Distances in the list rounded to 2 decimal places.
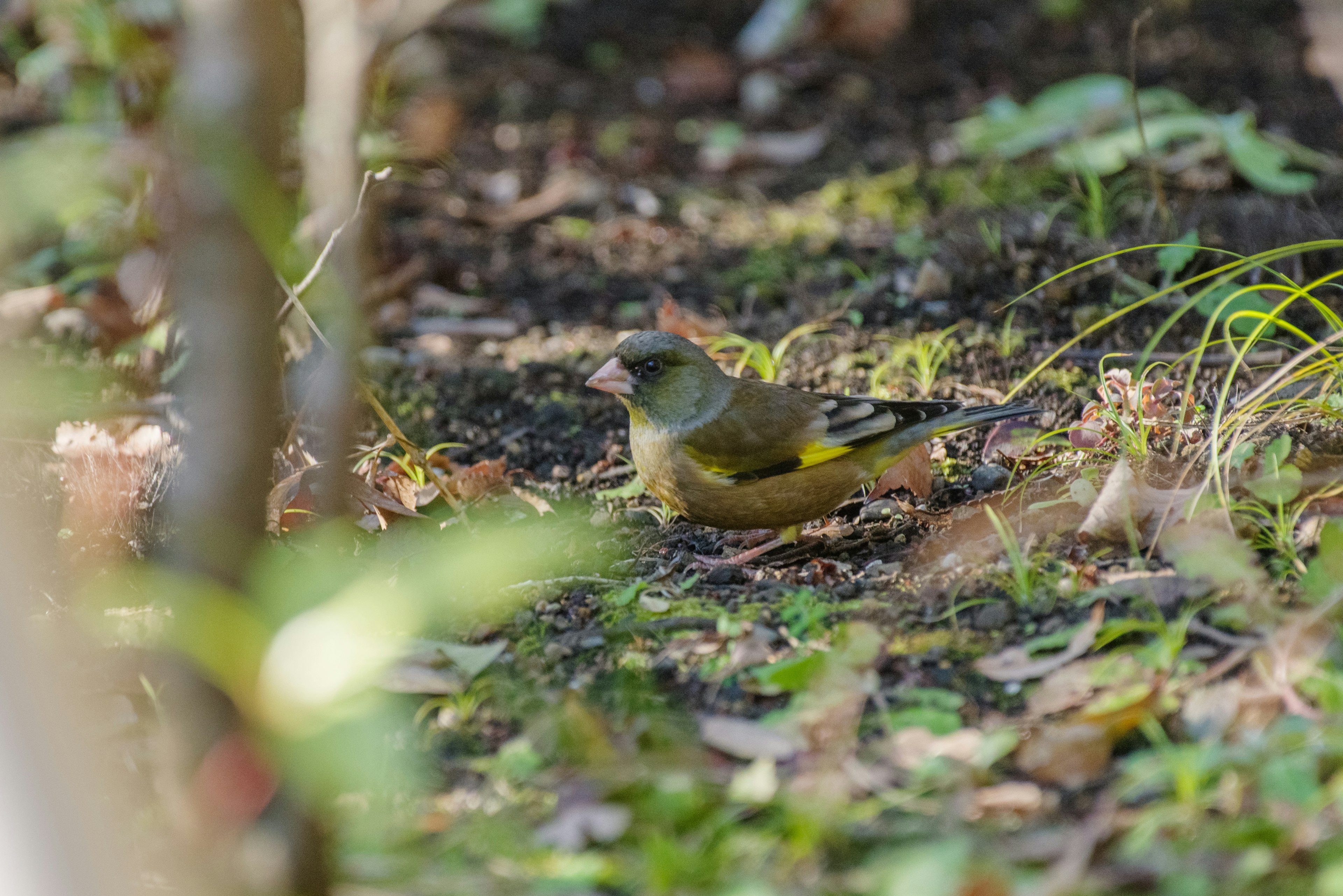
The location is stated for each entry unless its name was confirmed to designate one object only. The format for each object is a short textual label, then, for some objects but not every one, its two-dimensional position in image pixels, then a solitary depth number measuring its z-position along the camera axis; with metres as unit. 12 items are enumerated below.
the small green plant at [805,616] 6.20
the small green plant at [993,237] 10.95
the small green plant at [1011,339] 9.49
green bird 7.88
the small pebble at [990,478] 8.04
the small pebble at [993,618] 6.18
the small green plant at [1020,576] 6.23
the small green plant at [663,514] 8.64
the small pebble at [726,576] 7.40
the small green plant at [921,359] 9.16
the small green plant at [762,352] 9.30
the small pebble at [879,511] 8.23
